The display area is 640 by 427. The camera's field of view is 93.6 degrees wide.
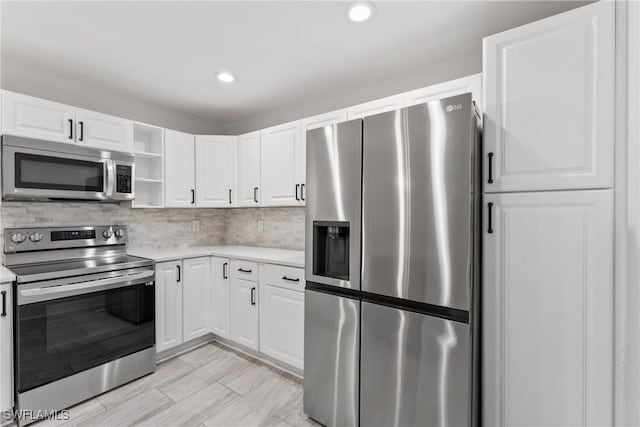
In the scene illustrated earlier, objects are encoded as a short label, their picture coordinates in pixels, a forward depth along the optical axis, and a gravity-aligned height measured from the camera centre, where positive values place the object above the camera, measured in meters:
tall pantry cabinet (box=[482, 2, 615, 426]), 1.28 -0.04
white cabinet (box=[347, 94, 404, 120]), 2.15 +0.79
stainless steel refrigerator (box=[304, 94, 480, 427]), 1.42 -0.30
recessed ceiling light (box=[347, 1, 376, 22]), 1.67 +1.15
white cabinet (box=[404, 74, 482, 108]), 1.84 +0.79
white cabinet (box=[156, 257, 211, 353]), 2.65 -0.84
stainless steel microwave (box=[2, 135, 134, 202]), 2.08 +0.30
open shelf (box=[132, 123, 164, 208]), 3.00 +0.46
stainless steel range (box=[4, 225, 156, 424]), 1.90 -0.75
